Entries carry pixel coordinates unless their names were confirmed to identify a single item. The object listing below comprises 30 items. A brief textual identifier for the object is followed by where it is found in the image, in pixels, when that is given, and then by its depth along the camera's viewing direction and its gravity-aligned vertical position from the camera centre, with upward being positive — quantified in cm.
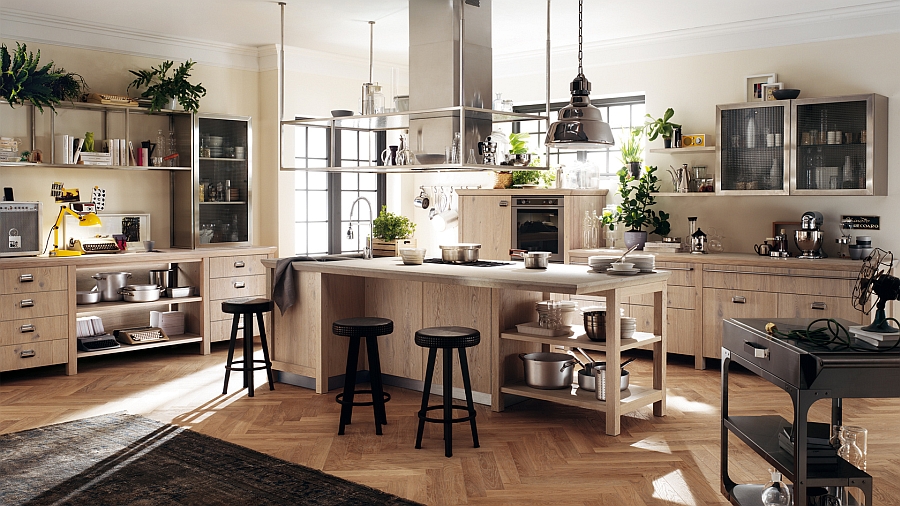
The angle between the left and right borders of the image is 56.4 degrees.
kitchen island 468 -55
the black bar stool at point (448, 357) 428 -66
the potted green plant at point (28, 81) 599 +108
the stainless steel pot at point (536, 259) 527 -18
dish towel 573 -39
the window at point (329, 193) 824 +38
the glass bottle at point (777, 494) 309 -97
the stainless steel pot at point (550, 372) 491 -83
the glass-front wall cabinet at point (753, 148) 629 +63
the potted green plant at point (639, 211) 700 +16
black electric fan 294 -21
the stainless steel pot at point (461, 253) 578 -16
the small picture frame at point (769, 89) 645 +109
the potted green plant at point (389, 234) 635 -3
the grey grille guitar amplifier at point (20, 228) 598 +1
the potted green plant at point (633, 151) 712 +68
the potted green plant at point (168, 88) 694 +119
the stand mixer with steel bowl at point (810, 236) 619 -4
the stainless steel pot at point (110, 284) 673 -44
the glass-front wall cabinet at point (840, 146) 593 +61
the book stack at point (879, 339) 287 -37
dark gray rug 366 -115
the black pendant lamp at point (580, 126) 489 +61
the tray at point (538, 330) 486 -59
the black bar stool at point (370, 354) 471 -73
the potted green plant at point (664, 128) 696 +85
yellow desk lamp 635 +6
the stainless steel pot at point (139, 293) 670 -51
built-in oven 718 +5
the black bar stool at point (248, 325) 555 -64
